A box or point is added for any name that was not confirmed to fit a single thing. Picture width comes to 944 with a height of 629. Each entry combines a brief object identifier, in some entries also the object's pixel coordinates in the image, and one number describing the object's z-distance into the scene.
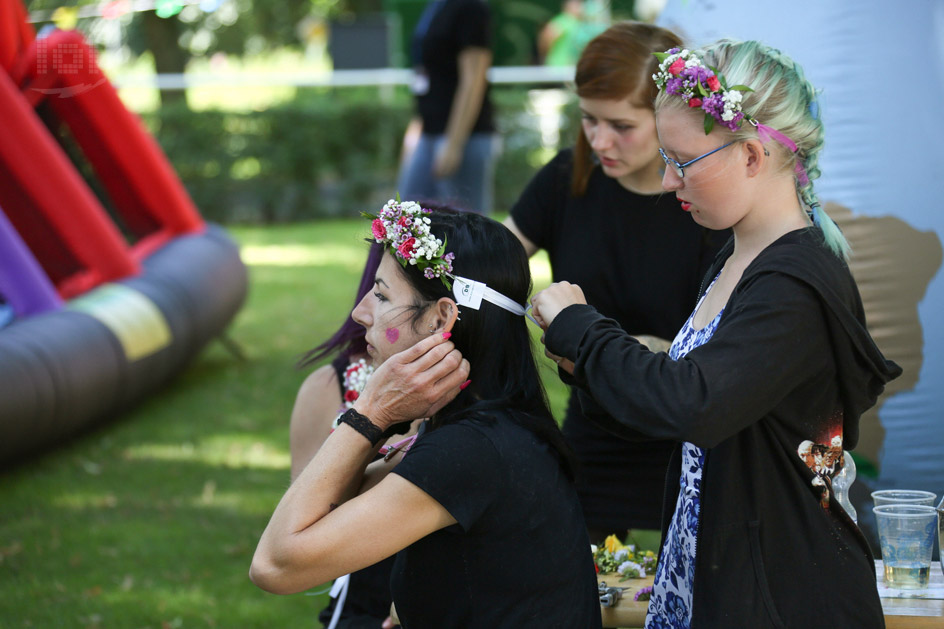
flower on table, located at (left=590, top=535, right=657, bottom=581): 5.37
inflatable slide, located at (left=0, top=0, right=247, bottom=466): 10.32
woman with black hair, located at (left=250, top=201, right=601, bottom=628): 3.82
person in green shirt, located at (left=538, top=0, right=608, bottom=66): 35.41
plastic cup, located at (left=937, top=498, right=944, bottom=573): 4.87
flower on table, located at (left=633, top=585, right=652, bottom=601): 5.00
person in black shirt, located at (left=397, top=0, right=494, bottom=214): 12.52
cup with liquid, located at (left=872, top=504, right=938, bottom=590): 4.77
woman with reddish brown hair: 6.10
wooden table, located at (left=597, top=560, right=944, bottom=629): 4.51
